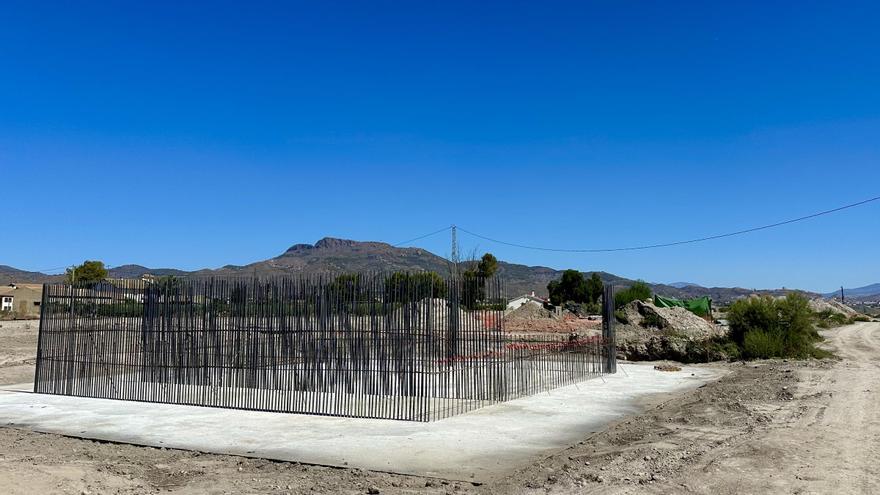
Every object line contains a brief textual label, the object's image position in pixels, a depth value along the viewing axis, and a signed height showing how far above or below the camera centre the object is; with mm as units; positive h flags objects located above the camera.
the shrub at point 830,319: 41288 +43
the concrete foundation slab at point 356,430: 7434 -1565
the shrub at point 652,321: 27766 -76
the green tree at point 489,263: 56803 +5152
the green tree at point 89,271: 55309 +4078
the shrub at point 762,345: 20719 -816
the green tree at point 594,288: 69000 +3358
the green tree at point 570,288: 69938 +3337
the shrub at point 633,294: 49906 +1973
